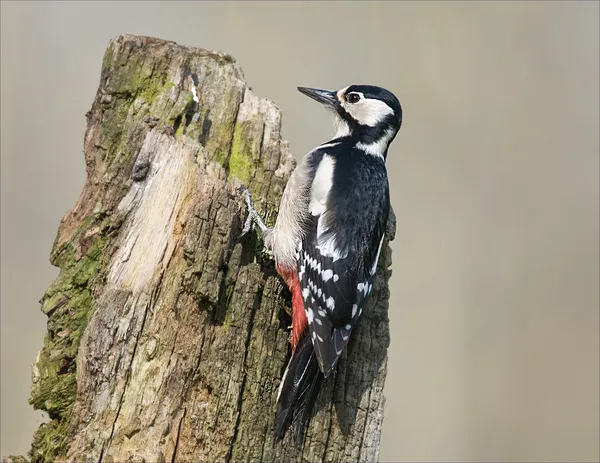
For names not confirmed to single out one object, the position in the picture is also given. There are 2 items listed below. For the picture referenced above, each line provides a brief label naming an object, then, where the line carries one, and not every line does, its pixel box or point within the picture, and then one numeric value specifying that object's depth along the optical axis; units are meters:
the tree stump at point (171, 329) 6.13
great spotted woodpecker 6.50
